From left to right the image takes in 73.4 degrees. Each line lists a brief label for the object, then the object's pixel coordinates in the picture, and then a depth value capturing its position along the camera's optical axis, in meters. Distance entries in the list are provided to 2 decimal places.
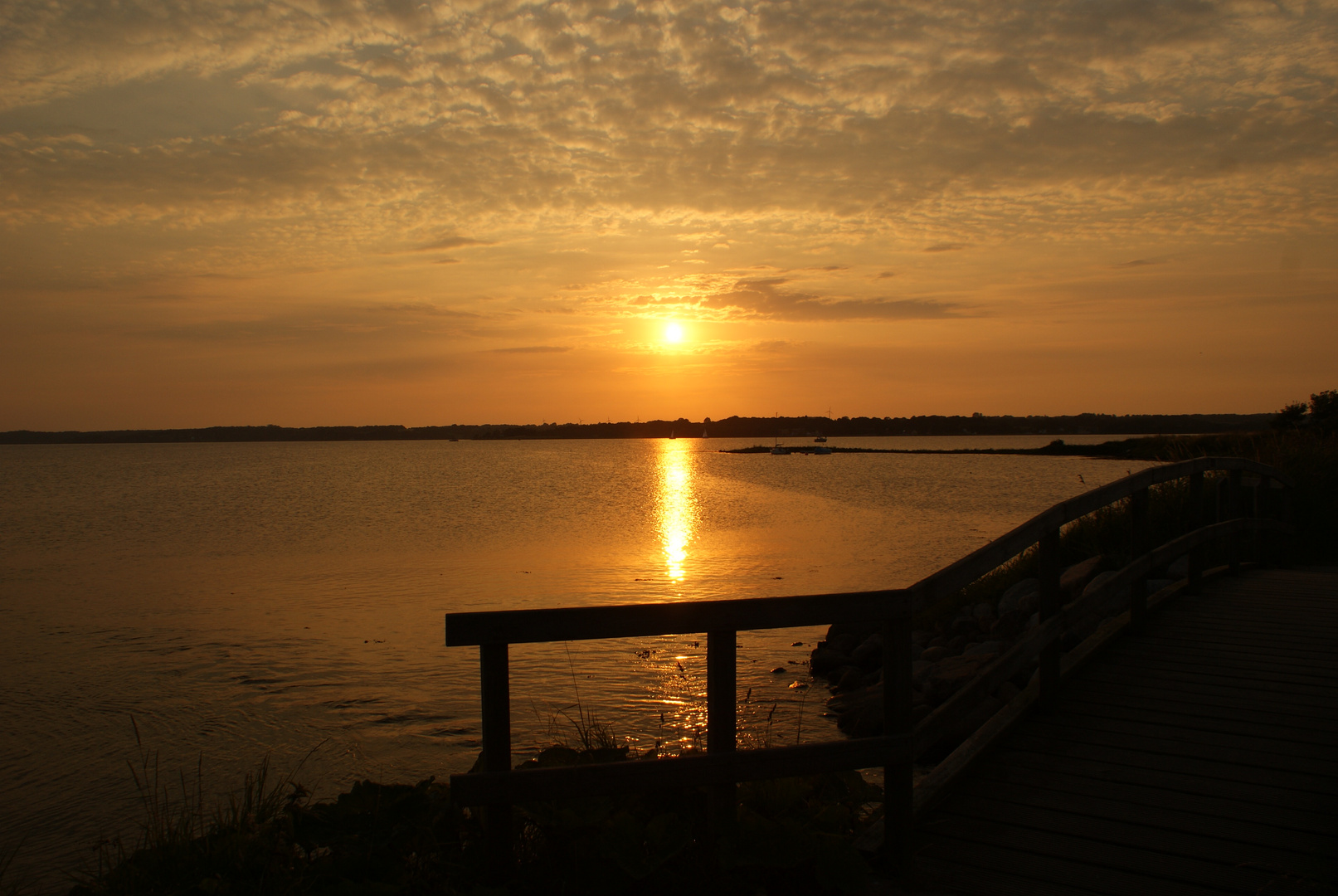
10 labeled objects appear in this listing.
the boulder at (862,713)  9.23
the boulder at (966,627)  13.34
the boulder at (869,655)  12.51
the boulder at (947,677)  9.39
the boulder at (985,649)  11.21
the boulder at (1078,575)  11.73
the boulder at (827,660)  12.80
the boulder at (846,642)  13.32
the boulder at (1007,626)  11.85
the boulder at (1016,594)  12.88
